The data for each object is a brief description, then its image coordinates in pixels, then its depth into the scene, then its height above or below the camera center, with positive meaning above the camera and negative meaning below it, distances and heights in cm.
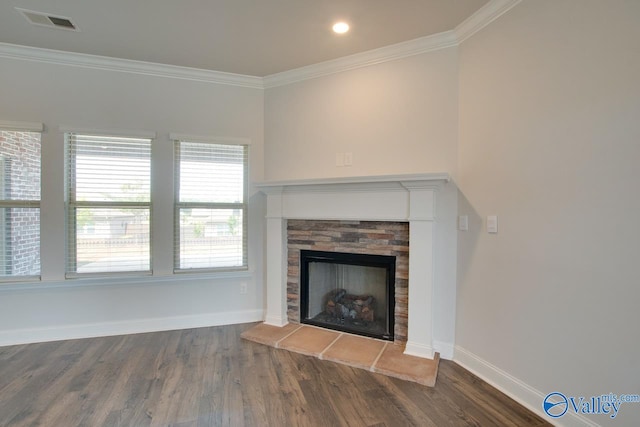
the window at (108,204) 283 +6
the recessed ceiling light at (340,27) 229 +145
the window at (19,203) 267 +5
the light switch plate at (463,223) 235 -8
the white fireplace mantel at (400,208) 238 +3
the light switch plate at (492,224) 210 -8
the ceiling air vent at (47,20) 218 +145
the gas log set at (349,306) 297 -98
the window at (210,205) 308 +5
